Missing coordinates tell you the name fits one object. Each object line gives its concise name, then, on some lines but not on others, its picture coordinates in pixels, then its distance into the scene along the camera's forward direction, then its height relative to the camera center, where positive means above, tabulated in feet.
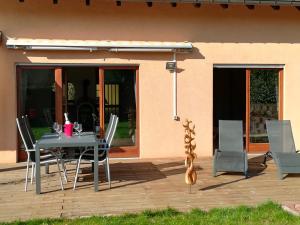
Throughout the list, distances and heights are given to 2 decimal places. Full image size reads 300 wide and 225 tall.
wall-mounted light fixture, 34.41 +2.31
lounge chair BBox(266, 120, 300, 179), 26.91 -3.12
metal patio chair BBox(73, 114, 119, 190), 24.59 -2.87
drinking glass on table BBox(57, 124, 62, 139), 26.88 -1.83
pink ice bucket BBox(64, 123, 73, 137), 25.90 -1.72
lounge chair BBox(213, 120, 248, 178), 27.17 -3.28
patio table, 22.86 -2.27
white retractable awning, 32.12 +3.59
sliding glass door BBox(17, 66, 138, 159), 33.60 -0.04
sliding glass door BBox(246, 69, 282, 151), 36.63 -0.47
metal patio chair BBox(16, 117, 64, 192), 24.40 -2.92
